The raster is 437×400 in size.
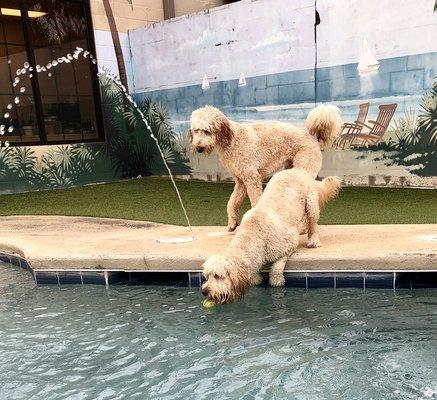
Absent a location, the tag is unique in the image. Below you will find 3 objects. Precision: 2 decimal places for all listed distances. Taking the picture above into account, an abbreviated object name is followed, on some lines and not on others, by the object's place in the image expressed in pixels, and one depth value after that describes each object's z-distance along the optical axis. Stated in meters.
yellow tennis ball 3.38
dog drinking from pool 3.16
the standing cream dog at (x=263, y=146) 4.57
